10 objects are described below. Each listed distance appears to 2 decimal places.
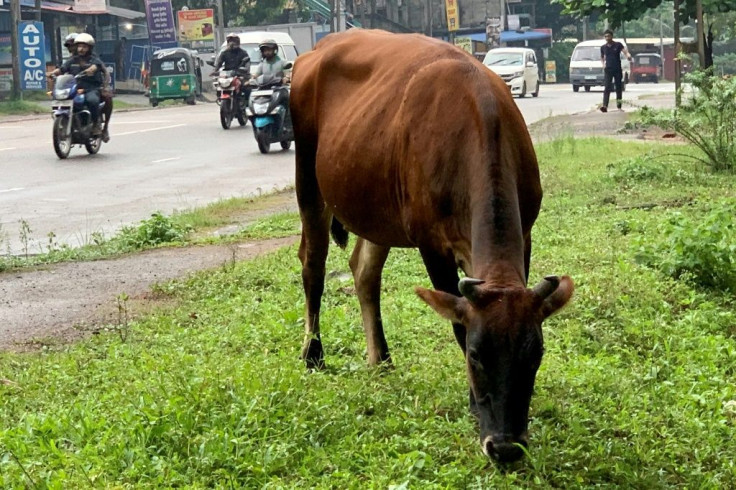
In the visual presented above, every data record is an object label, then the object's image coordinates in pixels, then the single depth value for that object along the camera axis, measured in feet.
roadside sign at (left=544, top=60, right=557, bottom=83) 203.00
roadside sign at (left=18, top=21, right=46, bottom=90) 114.83
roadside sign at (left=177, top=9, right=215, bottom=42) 159.12
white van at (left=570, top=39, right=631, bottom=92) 147.54
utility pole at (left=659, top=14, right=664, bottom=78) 207.64
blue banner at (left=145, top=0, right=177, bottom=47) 148.36
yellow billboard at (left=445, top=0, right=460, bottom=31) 197.57
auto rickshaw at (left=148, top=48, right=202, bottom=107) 126.11
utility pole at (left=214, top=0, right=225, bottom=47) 147.23
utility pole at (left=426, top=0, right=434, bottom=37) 206.18
